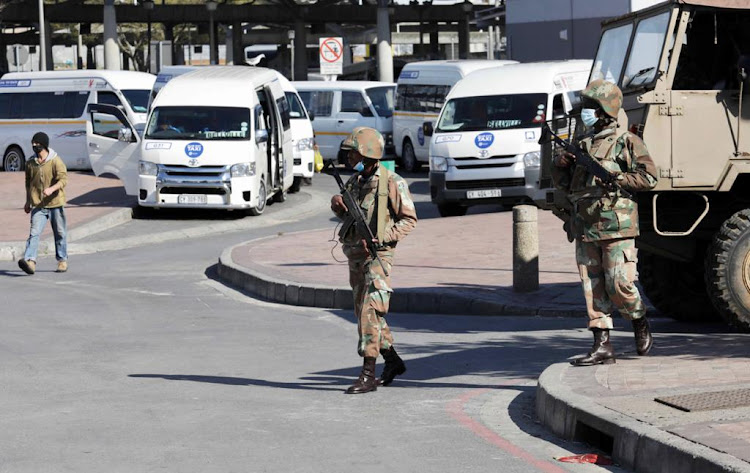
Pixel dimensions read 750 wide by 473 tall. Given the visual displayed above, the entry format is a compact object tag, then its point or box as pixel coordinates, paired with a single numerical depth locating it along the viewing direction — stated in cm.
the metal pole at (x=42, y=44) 5450
